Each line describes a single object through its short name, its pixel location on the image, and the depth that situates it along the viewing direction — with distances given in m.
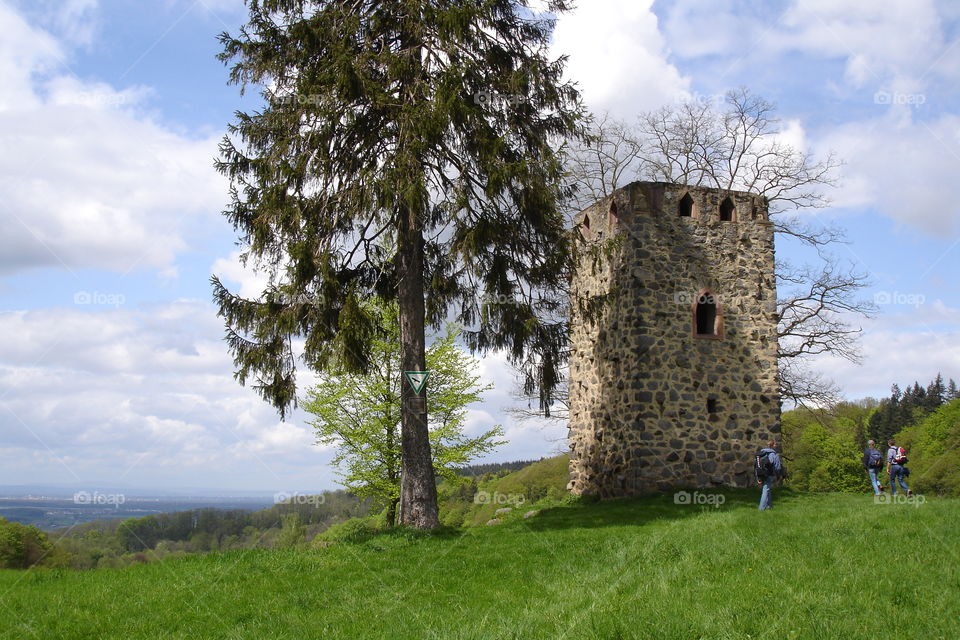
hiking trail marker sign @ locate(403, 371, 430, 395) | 12.27
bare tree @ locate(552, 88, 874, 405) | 21.20
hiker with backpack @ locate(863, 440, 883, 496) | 15.33
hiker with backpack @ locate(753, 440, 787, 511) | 13.45
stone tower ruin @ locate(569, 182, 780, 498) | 16.31
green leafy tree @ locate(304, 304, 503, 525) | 20.41
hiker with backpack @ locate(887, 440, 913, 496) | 15.36
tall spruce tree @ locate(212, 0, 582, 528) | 12.20
